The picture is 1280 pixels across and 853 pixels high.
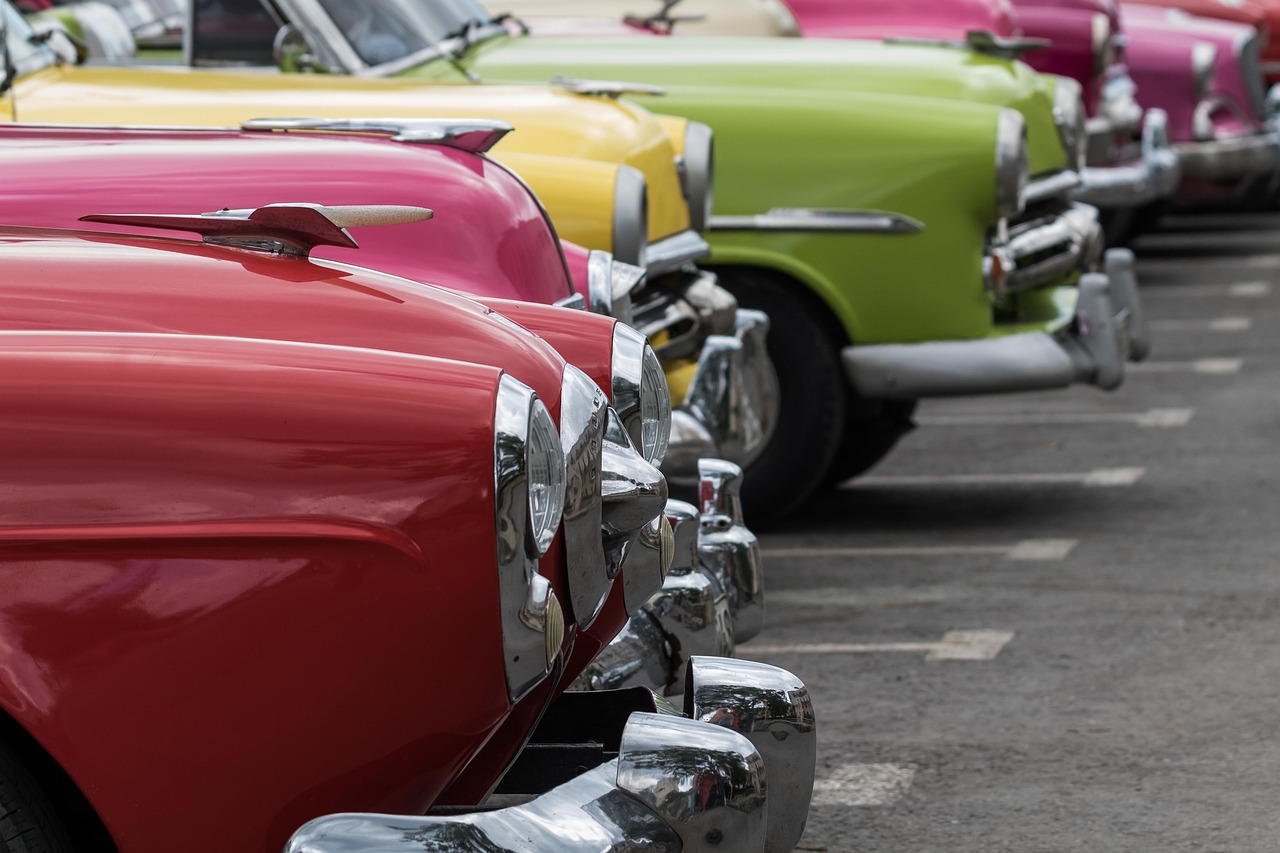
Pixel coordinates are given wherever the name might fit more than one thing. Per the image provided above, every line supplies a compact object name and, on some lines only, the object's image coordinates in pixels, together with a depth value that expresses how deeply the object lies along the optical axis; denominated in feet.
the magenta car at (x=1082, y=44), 59.41
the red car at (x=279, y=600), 14.06
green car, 41.83
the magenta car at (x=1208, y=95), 79.77
